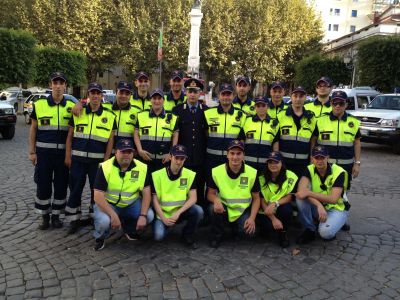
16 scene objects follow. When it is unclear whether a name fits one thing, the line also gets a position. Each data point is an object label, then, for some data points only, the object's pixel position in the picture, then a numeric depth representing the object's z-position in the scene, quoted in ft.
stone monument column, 68.33
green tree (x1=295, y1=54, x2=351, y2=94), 96.17
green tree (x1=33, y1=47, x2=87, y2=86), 90.99
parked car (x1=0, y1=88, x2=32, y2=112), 82.17
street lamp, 92.34
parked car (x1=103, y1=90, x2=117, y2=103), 73.77
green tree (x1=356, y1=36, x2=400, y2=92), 69.00
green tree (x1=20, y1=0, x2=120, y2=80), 104.37
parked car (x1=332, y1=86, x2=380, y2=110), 51.00
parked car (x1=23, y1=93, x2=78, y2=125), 70.83
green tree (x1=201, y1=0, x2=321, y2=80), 110.93
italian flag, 79.71
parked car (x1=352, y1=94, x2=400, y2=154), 42.11
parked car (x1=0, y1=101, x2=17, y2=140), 44.47
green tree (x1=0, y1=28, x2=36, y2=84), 70.74
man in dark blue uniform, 17.94
